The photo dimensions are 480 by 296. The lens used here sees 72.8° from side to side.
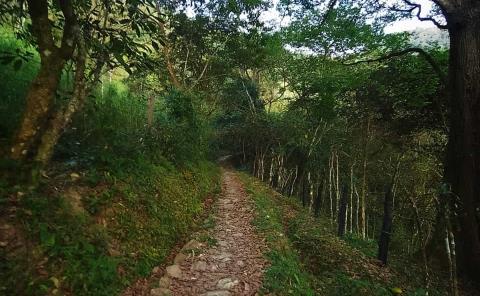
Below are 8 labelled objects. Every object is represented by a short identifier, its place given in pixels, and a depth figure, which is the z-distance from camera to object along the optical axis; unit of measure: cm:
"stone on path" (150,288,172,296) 407
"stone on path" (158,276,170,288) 430
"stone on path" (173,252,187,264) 506
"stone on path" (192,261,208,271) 498
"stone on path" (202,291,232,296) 430
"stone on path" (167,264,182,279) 465
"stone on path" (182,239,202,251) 555
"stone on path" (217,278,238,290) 449
